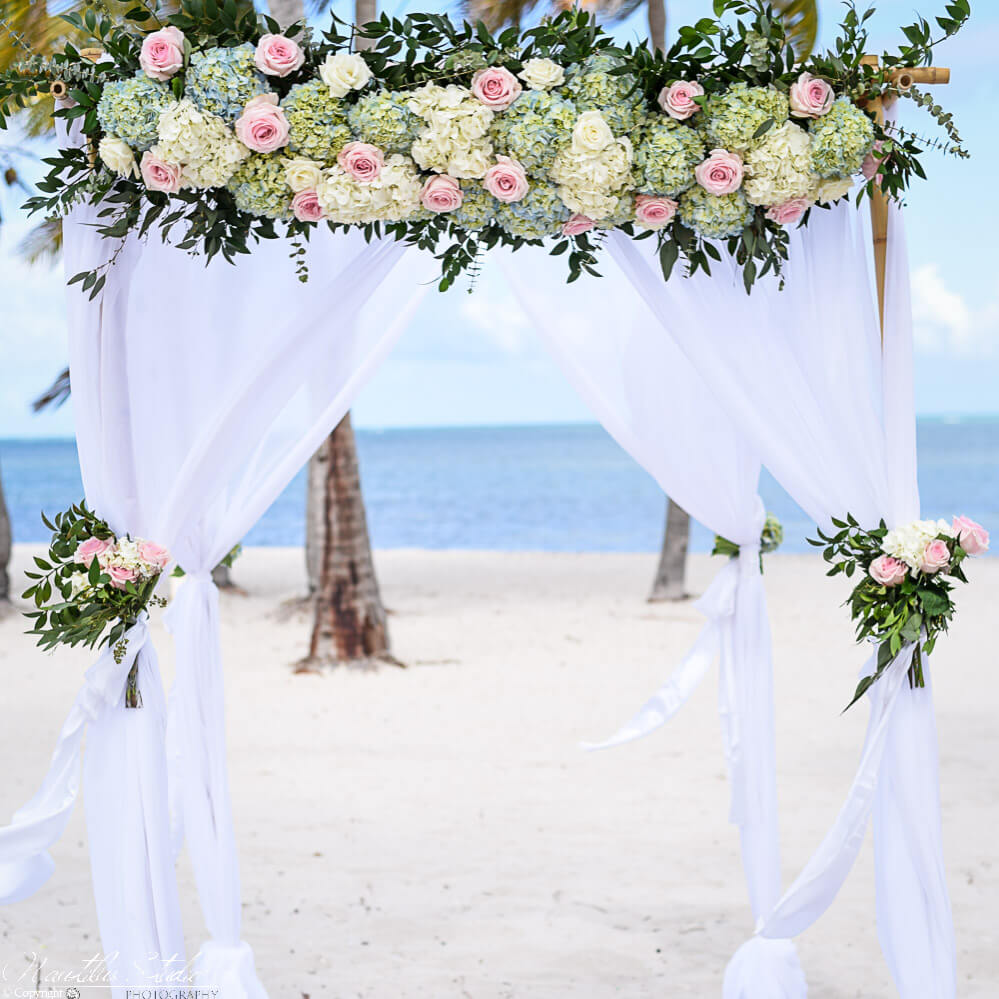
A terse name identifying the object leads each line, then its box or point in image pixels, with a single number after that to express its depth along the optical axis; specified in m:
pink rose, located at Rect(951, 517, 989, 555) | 2.63
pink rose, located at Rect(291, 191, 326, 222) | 2.48
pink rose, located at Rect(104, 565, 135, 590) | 2.63
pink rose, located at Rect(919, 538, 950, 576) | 2.57
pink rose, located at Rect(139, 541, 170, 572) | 2.69
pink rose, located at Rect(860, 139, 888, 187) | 2.51
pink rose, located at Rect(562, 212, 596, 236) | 2.57
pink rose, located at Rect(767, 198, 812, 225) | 2.54
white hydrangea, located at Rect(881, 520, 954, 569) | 2.59
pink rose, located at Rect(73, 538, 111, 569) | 2.66
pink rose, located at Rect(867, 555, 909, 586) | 2.61
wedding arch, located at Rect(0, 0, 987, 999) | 2.44
